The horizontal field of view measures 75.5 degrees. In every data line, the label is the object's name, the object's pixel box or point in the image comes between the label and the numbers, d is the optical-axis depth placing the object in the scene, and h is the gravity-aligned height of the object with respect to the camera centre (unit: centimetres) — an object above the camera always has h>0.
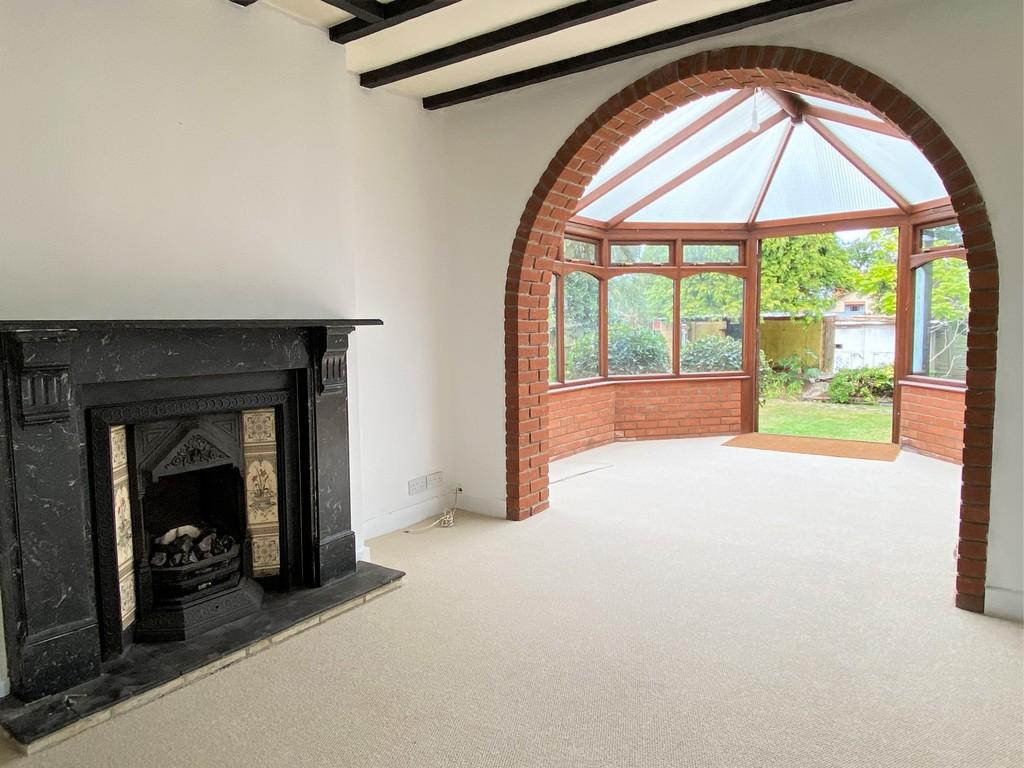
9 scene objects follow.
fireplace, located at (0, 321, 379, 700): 218 -56
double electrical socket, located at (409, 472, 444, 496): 431 -96
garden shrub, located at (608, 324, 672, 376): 730 -17
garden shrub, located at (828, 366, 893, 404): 895 -72
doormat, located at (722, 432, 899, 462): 632 -114
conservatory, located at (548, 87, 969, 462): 591 +75
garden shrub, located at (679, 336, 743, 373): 761 -22
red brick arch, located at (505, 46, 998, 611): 280 +55
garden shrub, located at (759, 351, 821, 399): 935 -59
